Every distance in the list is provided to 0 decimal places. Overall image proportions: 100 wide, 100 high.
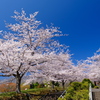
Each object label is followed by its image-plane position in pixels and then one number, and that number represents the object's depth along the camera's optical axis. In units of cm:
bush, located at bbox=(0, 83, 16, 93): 2022
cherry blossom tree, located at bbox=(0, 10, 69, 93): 961
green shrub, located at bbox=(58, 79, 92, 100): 739
